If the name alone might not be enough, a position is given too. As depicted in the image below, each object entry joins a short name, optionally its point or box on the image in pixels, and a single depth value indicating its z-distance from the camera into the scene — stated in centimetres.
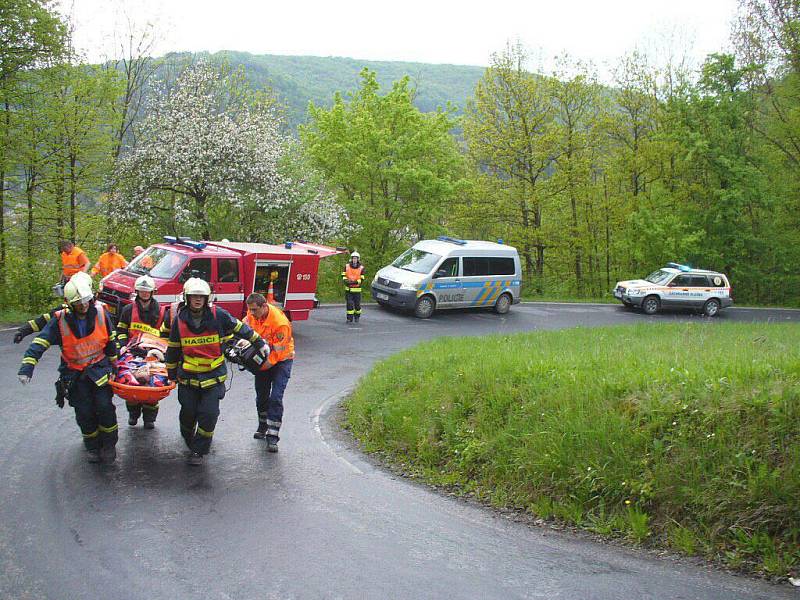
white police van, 2317
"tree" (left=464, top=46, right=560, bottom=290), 3878
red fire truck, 1622
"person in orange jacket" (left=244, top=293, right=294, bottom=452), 909
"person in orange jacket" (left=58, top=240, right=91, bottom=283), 1777
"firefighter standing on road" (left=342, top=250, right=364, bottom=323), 2084
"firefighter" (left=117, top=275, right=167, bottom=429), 930
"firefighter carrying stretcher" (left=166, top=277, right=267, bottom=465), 794
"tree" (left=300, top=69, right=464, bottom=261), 3272
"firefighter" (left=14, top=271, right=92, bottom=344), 777
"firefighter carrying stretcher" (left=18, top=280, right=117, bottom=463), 770
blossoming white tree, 2594
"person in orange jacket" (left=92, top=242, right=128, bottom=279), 1856
